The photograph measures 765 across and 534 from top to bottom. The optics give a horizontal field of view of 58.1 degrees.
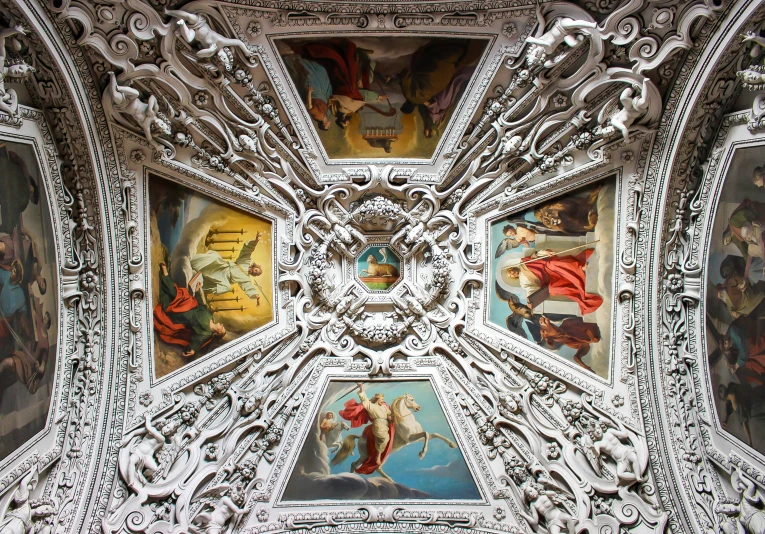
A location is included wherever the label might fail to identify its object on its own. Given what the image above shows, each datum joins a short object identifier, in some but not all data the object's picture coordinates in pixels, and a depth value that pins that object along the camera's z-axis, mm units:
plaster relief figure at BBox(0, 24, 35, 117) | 7953
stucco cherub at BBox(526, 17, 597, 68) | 9336
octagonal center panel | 12008
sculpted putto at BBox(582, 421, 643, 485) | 9945
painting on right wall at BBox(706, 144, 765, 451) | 8727
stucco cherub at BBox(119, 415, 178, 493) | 9898
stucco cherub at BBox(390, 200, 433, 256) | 11609
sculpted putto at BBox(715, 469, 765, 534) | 8906
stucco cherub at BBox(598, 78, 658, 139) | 9289
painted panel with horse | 11133
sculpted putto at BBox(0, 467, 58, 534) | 8641
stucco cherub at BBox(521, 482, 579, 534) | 10172
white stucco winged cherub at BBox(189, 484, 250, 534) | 10180
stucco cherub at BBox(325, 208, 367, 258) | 11602
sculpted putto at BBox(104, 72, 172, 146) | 9258
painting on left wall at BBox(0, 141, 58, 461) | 8484
